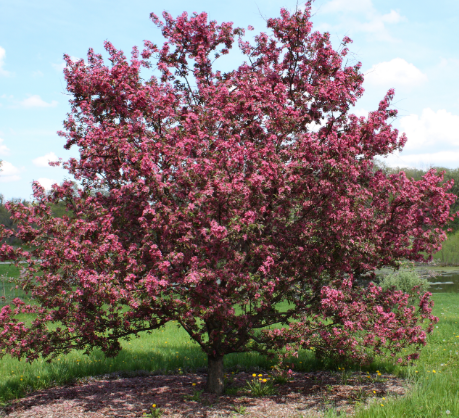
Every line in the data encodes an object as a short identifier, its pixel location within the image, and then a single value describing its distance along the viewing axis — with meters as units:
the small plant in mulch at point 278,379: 8.98
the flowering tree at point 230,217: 6.39
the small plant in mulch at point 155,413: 6.95
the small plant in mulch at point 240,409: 7.08
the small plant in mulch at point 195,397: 7.85
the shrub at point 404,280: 19.86
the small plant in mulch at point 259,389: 8.11
